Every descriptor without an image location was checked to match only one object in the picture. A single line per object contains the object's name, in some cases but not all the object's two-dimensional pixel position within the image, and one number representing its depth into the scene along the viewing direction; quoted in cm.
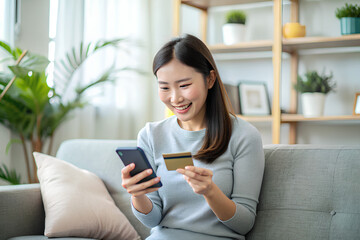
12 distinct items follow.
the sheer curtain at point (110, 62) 315
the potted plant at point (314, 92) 290
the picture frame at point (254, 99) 316
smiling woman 141
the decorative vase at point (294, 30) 296
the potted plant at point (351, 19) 280
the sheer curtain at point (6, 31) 270
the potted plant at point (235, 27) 313
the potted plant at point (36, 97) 259
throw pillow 168
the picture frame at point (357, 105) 290
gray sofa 139
